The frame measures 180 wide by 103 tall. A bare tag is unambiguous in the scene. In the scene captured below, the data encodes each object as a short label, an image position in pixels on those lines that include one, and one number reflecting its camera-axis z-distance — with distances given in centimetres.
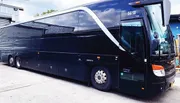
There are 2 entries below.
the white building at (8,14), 1638
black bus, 459
